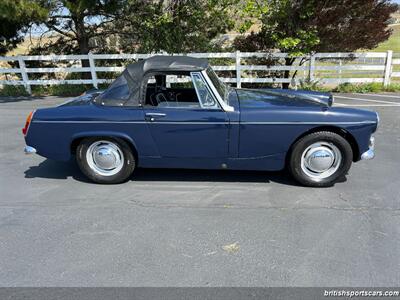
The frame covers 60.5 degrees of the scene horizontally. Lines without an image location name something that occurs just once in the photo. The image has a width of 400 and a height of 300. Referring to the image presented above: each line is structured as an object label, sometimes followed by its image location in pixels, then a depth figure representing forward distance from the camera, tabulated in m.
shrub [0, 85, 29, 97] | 12.20
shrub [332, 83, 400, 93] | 11.02
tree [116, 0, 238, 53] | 11.68
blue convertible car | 3.97
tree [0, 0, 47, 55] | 9.27
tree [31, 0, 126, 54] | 10.69
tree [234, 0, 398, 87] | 10.57
